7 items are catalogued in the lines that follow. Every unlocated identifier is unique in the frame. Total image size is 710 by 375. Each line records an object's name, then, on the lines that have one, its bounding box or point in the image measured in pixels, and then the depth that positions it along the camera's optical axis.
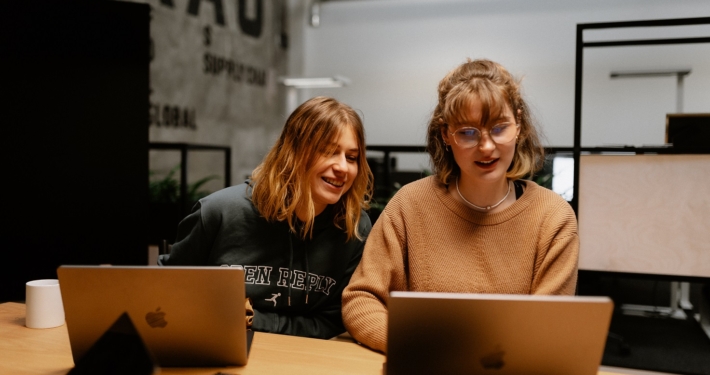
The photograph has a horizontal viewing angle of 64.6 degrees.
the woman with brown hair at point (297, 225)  1.58
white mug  1.42
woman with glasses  1.36
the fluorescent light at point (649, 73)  5.17
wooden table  1.14
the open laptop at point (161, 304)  1.04
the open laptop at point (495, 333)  0.89
